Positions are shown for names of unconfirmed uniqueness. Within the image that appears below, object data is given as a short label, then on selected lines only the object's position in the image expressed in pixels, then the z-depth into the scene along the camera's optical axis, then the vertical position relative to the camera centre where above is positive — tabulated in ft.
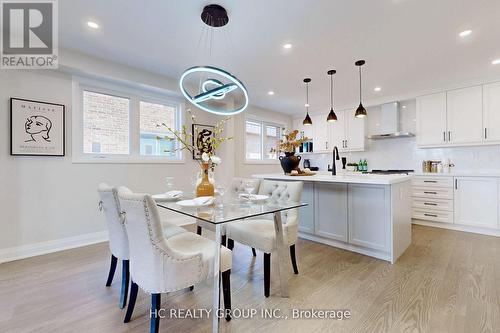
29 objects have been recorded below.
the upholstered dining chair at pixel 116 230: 5.82 -1.63
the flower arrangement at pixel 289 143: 10.82 +1.09
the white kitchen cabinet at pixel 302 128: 20.70 +3.55
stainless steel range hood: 15.97 +3.09
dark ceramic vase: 11.53 +0.26
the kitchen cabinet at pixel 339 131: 18.40 +2.81
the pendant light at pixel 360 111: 10.74 +2.60
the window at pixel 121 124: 10.91 +2.28
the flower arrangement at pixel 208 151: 6.95 +0.50
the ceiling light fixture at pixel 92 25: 7.82 +4.89
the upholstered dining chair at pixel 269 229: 6.70 -1.96
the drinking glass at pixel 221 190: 7.58 -0.74
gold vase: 7.23 -0.58
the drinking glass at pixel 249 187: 7.54 -0.66
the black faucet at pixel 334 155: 10.81 +0.53
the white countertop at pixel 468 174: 12.16 -0.45
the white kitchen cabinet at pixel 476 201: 12.02 -1.92
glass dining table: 4.96 -1.08
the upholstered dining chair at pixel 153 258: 4.45 -1.84
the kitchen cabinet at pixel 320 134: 19.57 +2.80
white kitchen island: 8.80 -1.96
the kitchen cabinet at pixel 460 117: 12.57 +2.80
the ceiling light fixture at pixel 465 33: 8.17 +4.71
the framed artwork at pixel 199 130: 14.46 +2.38
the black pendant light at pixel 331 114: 11.66 +2.63
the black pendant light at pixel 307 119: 12.72 +2.61
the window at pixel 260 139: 18.73 +2.35
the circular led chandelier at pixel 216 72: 6.73 +2.79
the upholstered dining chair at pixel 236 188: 8.91 -0.85
